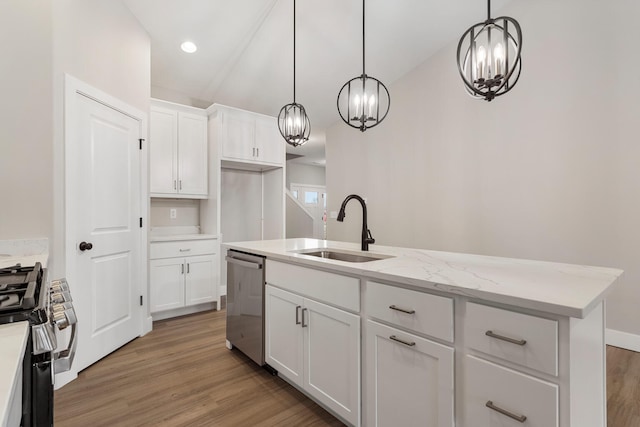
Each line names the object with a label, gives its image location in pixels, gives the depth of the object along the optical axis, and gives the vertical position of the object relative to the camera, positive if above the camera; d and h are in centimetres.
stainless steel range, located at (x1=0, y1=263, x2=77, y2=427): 78 -31
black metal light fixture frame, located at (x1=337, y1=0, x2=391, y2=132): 222 +76
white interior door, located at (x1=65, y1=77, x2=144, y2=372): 225 -8
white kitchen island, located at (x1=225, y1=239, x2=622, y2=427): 95 -49
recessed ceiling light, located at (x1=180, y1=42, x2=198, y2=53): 340 +185
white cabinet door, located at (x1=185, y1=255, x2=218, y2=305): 354 -77
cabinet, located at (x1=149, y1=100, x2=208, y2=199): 352 +74
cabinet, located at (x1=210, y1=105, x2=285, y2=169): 383 +101
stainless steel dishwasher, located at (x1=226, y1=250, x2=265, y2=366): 226 -70
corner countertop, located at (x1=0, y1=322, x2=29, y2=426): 46 -27
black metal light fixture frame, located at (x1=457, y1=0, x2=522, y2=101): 153 +73
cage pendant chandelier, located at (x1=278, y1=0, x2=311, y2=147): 262 +76
